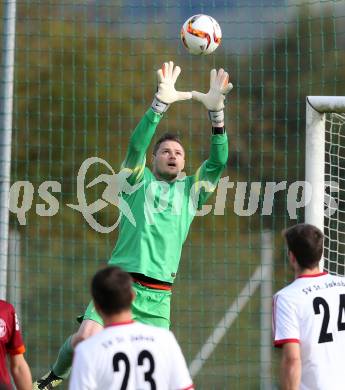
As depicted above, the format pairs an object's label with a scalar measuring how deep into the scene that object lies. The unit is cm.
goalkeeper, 1394
